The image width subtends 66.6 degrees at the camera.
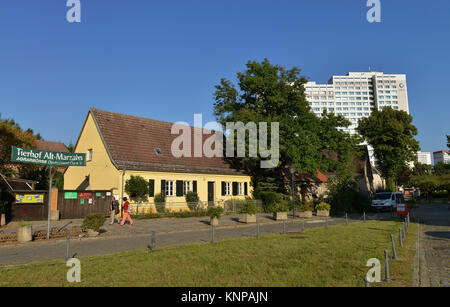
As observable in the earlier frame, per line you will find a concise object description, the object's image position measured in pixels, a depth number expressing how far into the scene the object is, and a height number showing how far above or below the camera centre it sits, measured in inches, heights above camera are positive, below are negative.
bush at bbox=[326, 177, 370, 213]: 1184.8 -44.9
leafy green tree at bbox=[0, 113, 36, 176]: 1330.0 +194.5
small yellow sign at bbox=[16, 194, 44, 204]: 817.5 -23.4
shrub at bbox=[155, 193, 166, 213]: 992.2 -45.6
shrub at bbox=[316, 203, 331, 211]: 1084.5 -69.4
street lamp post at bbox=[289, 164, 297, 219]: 1015.4 +47.7
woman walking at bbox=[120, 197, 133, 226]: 760.5 -47.9
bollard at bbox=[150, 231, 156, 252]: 423.8 -70.9
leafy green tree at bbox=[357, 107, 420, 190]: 2020.2 +263.9
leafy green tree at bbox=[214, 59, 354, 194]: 1218.2 +253.0
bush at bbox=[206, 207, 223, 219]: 755.4 -57.0
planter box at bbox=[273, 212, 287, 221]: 947.3 -84.6
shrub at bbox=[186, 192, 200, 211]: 1090.7 -44.4
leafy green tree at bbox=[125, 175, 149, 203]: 970.1 +0.4
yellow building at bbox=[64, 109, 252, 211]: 1037.2 +75.9
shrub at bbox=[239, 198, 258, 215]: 861.2 -58.5
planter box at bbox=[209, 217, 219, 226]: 768.8 -79.0
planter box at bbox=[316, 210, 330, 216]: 1082.1 -89.3
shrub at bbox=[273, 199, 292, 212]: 959.6 -61.9
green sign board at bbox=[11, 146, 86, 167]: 595.5 +56.5
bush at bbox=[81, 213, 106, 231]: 586.9 -58.3
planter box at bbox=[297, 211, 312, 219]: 1026.1 -87.3
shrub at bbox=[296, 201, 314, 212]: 1044.4 -70.5
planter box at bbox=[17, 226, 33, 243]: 533.4 -69.9
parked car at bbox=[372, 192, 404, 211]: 1318.0 -66.9
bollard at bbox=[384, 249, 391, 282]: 272.8 -71.2
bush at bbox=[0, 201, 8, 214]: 748.4 -38.6
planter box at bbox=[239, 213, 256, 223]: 862.5 -81.1
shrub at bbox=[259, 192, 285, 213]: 1178.4 -48.5
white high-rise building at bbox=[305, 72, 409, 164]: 6048.2 +1633.0
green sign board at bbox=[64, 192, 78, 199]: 895.7 -17.8
